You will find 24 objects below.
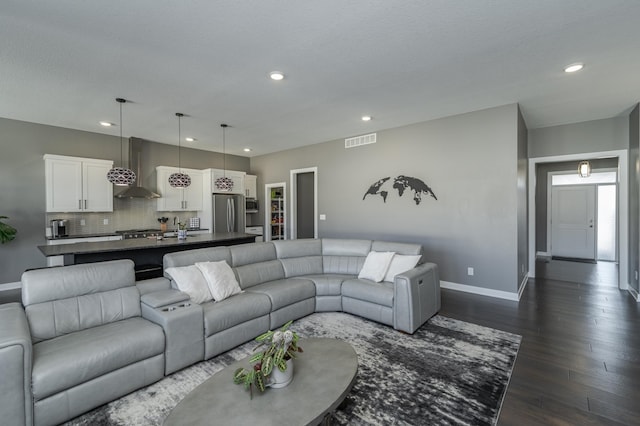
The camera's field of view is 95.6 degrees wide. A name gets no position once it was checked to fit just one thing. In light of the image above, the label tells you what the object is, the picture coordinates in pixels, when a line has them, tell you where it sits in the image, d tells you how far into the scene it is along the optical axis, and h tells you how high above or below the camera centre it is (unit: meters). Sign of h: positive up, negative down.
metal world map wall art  5.21 +0.46
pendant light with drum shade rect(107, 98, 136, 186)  4.47 +0.58
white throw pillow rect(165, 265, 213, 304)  2.94 -0.72
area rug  1.96 -1.37
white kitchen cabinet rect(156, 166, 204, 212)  6.61 +0.47
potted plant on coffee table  1.67 -0.91
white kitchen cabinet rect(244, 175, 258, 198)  8.09 +0.75
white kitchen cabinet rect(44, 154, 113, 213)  5.14 +0.54
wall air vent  5.92 +1.51
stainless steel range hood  5.73 +0.84
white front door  7.39 -0.26
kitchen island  3.52 -0.48
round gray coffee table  1.46 -1.04
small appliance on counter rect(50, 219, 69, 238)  5.21 -0.26
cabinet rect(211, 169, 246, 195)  7.12 +0.92
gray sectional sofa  1.83 -0.94
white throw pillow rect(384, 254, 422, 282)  3.73 -0.68
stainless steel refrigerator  7.08 +0.00
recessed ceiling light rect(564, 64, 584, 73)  3.13 +1.57
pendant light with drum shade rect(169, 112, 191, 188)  5.33 +0.61
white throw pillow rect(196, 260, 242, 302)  3.09 -0.73
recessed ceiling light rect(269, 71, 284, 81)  3.27 +1.58
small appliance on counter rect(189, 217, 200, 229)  7.07 -0.25
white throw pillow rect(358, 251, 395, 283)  3.82 -0.72
